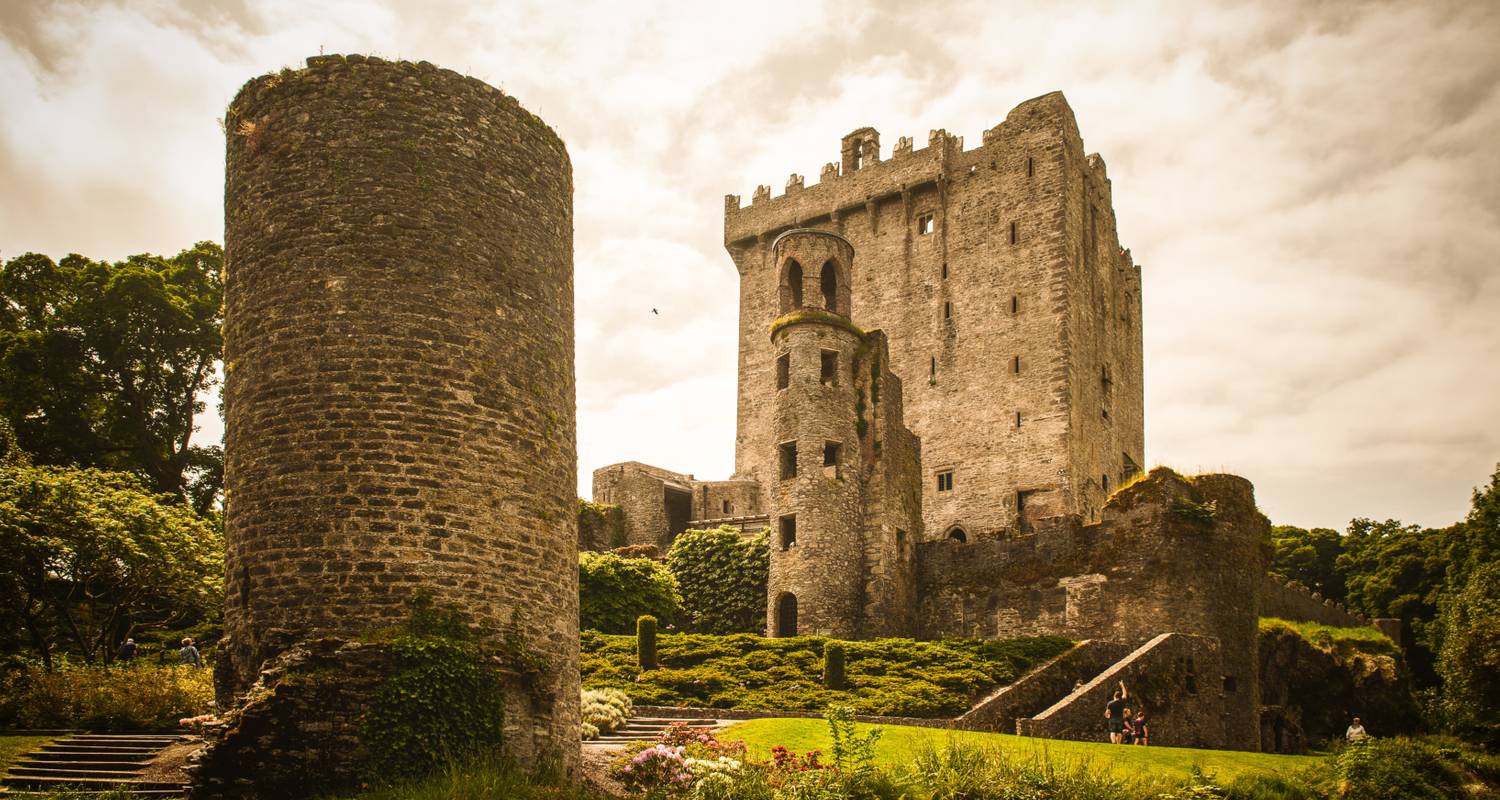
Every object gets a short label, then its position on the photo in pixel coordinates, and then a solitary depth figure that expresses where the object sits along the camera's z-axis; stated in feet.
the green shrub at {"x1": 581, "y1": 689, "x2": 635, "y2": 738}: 71.58
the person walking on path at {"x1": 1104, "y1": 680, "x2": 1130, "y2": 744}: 82.07
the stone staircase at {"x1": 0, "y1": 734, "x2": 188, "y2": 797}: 44.80
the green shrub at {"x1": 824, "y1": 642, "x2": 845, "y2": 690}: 92.17
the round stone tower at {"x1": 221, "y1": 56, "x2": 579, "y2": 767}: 41.60
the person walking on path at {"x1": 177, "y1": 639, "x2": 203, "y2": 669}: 73.56
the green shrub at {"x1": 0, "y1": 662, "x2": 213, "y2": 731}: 58.29
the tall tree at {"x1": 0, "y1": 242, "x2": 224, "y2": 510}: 112.57
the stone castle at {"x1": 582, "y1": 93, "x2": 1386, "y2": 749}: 103.19
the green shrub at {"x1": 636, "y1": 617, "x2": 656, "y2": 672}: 97.96
